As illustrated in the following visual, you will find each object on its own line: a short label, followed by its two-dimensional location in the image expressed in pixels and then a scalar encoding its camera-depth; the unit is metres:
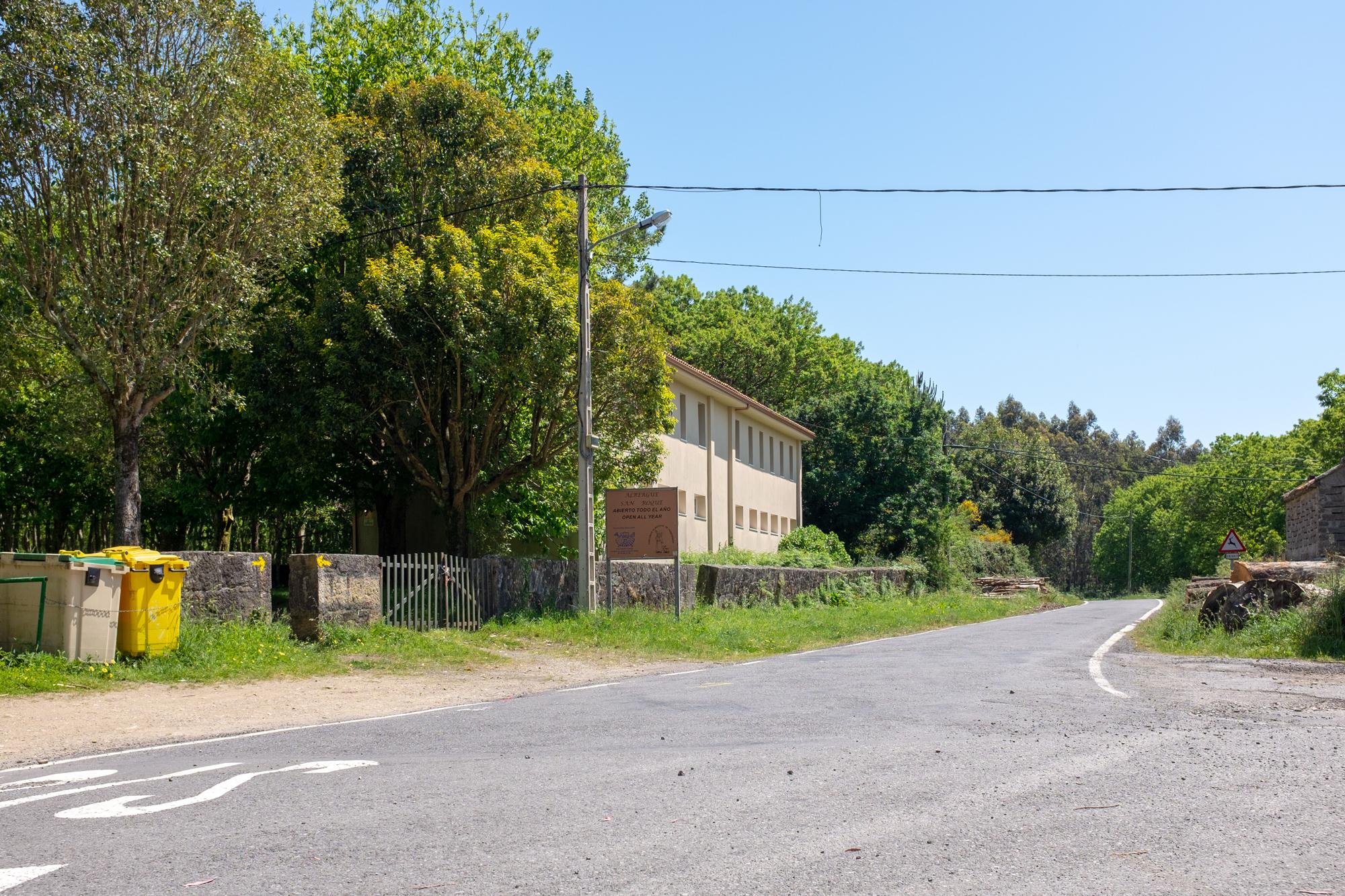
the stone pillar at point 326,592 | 16.55
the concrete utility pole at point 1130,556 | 95.12
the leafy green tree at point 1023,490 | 76.69
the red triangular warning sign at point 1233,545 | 35.28
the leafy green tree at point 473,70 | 35.69
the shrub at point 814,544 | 43.09
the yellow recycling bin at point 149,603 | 13.91
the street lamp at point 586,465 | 21.31
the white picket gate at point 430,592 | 18.33
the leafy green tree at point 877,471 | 51.69
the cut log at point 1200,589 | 22.69
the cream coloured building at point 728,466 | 36.34
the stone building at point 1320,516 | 28.45
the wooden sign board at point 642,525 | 22.52
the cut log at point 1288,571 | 19.58
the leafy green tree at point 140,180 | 19.03
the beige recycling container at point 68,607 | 13.23
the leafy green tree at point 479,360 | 21.94
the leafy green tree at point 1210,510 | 82.25
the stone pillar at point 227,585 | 15.40
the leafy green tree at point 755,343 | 60.06
